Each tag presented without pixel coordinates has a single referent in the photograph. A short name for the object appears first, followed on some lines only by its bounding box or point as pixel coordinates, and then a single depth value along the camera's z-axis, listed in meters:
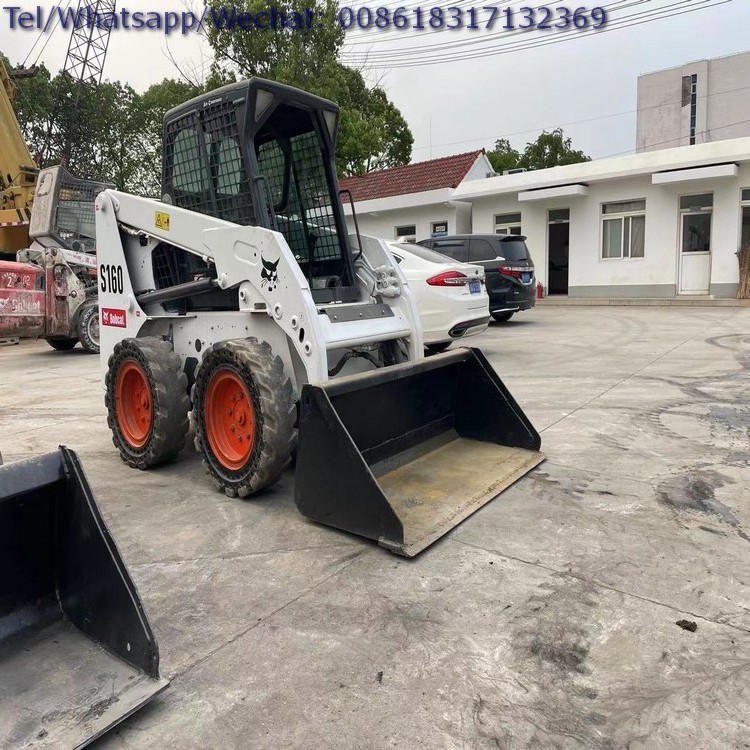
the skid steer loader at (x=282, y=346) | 3.82
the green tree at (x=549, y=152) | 45.41
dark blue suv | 12.70
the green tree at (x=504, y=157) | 45.68
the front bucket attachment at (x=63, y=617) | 2.13
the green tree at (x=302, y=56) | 26.73
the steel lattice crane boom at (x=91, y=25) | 38.69
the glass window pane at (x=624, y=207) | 19.84
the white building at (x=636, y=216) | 18.14
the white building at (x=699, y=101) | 55.81
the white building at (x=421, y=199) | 23.11
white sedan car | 8.51
